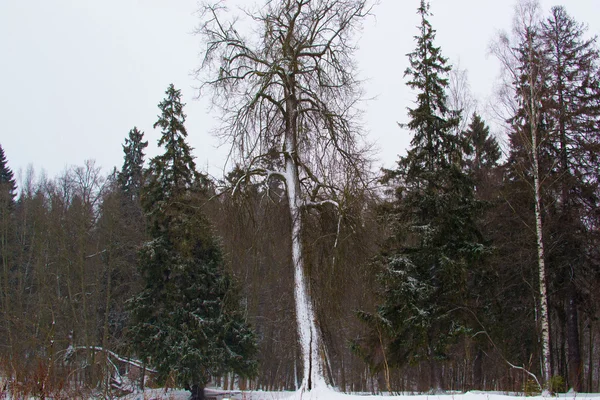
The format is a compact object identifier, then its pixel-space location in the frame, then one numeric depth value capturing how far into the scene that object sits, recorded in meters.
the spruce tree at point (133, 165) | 32.72
